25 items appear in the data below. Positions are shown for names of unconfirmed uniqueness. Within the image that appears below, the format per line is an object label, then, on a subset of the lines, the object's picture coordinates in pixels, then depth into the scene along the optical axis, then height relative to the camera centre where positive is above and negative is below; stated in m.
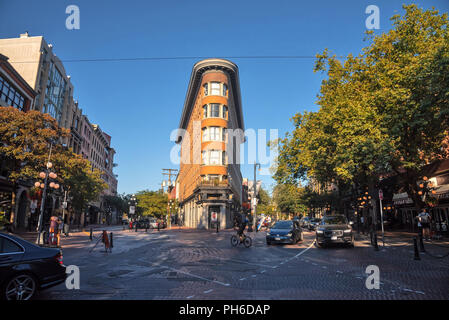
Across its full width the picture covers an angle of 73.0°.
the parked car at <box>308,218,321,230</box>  40.31 -1.00
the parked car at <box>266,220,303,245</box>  18.94 -1.12
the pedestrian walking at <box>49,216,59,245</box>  16.73 -0.98
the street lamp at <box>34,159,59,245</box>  20.38 +2.40
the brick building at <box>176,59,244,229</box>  44.62 +11.12
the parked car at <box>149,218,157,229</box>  48.38 -1.68
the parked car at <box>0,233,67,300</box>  5.55 -1.09
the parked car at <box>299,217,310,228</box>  48.74 -1.08
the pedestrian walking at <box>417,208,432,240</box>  17.27 -0.34
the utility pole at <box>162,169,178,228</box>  60.38 +8.38
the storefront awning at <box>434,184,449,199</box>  22.19 +1.87
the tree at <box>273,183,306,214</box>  59.78 +2.93
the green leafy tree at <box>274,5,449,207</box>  16.74 +6.32
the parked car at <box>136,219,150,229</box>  51.67 -1.73
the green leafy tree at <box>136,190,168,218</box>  74.12 +2.49
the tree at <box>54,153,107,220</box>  28.06 +3.73
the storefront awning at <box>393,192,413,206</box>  29.53 +1.81
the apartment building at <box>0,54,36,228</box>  30.22 +11.63
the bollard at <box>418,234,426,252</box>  13.42 -1.23
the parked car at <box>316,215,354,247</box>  16.52 -0.99
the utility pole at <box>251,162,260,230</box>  37.61 +2.37
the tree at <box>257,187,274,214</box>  99.94 +5.72
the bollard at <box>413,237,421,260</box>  11.40 -1.33
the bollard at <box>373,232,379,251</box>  14.50 -1.36
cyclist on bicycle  18.33 -0.86
